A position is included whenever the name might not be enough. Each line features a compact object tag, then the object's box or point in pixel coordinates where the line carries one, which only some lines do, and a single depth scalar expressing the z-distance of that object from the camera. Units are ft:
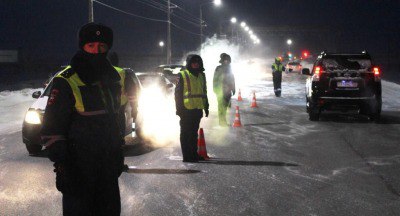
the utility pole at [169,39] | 118.11
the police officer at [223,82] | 44.11
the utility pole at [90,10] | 67.67
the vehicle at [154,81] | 55.52
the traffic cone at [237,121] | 44.48
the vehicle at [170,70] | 81.46
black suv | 45.44
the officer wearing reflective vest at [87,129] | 11.43
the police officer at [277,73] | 78.64
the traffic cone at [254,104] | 64.18
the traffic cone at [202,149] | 29.55
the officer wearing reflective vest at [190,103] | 28.45
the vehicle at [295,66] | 190.62
